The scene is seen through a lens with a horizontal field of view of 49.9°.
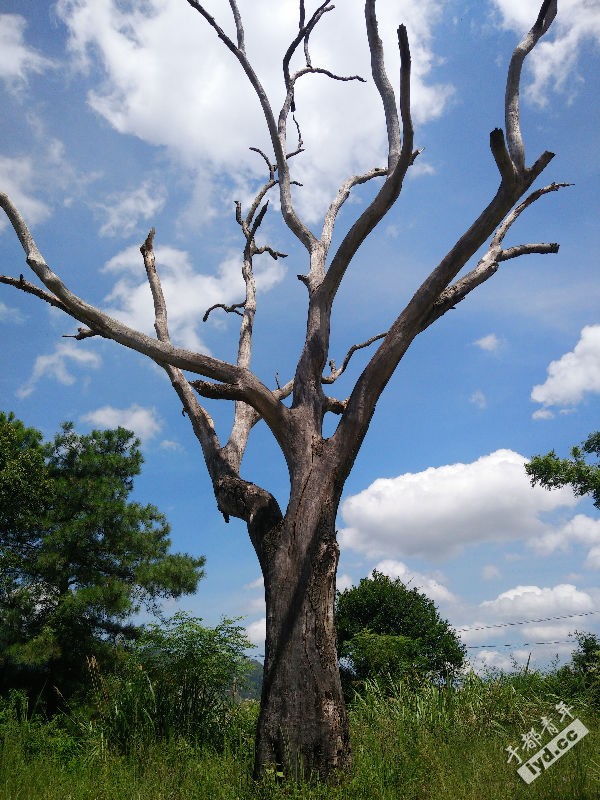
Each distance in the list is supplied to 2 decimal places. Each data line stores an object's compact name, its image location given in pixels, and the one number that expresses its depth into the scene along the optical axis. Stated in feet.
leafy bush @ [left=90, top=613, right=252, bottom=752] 22.22
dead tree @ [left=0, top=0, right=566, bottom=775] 16.08
